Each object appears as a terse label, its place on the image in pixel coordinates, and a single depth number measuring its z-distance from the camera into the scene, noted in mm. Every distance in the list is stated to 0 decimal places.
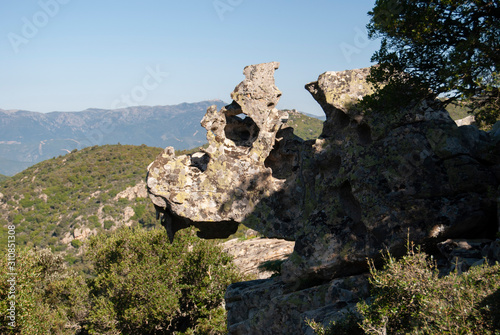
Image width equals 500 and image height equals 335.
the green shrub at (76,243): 112612
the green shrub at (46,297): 22281
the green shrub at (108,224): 118375
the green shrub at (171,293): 29609
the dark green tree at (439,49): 8977
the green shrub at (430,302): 6414
